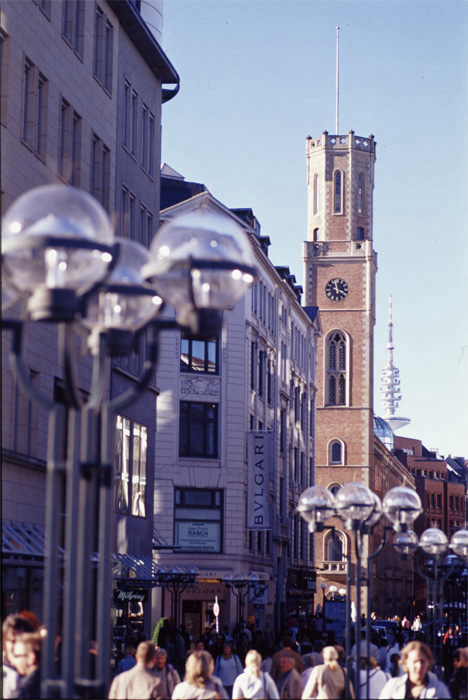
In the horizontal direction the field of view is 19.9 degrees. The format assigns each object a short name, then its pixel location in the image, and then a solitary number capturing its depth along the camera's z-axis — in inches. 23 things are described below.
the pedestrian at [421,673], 449.4
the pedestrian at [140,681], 507.5
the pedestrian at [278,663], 669.9
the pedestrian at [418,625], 3123.0
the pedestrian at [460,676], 618.8
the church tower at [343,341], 4111.7
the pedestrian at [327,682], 581.9
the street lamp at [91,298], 283.1
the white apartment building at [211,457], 2159.2
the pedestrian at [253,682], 569.6
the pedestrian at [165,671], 634.2
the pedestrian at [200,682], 494.3
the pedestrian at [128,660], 755.5
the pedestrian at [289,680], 620.1
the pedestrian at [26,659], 389.4
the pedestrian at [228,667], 783.1
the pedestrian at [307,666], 682.8
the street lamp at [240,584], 1961.1
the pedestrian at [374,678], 639.1
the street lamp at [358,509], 704.4
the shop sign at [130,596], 1362.0
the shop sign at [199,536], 2158.0
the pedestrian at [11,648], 394.6
